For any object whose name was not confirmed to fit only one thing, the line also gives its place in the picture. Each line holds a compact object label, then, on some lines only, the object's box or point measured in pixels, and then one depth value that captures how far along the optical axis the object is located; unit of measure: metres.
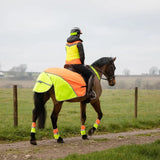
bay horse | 6.90
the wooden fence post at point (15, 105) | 8.80
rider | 7.44
